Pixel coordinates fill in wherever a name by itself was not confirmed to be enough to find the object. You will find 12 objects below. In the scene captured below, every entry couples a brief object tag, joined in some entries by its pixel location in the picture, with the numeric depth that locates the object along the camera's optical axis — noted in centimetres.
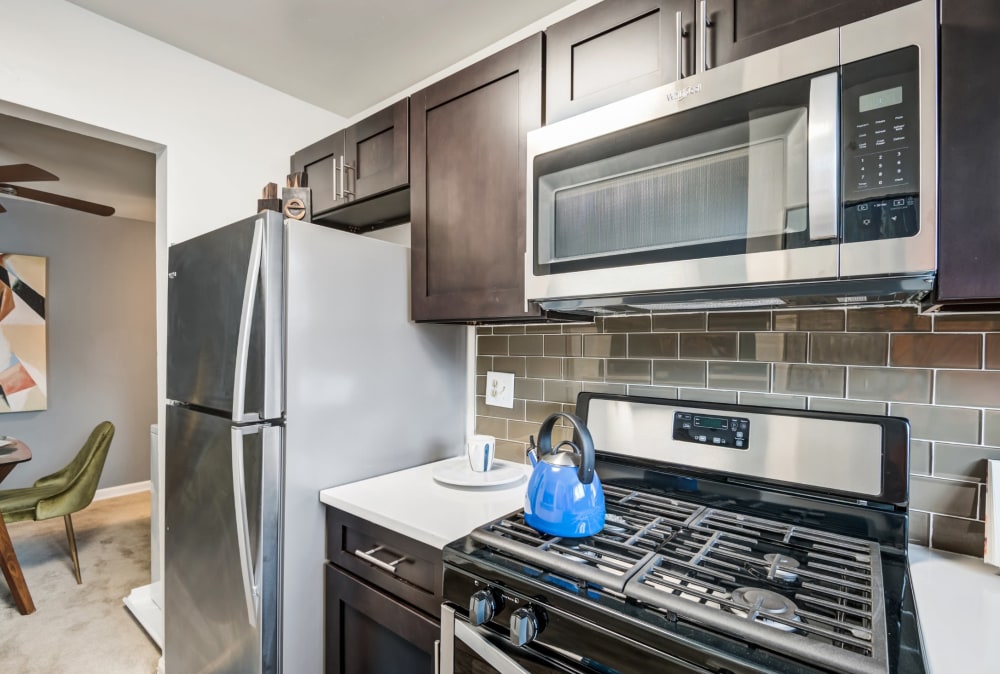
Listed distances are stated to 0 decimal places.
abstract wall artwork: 375
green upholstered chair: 277
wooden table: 243
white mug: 154
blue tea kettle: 98
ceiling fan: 223
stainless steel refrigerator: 134
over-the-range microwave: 80
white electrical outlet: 177
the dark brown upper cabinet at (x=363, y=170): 169
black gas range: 67
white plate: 143
